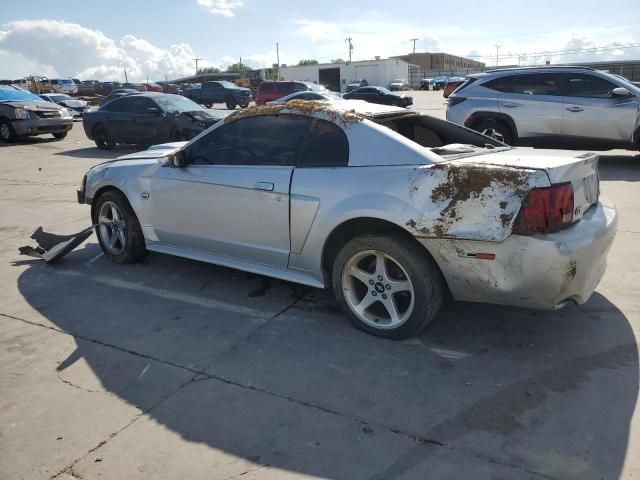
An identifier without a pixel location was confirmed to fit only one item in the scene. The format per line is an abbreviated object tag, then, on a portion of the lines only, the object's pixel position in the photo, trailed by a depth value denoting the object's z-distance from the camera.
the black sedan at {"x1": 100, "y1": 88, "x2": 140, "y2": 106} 34.12
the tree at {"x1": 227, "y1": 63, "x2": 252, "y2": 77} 128.50
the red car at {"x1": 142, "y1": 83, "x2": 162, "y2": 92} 49.21
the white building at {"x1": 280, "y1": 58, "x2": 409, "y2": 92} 68.94
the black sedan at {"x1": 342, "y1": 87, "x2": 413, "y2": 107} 29.91
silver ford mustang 3.08
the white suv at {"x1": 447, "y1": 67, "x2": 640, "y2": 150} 9.06
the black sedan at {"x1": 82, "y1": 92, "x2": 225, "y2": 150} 13.20
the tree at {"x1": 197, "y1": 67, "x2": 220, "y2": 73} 131.25
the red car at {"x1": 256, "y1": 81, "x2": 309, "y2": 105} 26.55
